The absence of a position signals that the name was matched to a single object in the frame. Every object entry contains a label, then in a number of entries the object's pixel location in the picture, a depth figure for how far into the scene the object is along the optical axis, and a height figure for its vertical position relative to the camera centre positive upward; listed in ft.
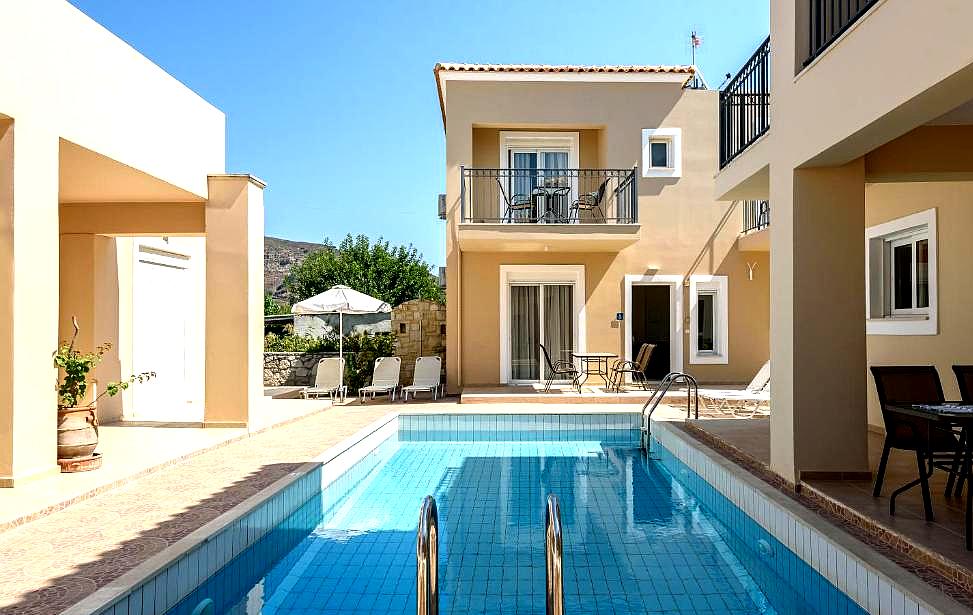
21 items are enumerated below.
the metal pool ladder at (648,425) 32.18 -5.06
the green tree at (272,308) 114.88 +1.57
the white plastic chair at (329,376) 47.85 -3.95
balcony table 46.57 +7.65
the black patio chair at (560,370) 46.29 -3.52
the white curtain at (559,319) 51.90 -0.14
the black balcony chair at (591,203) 46.78 +7.75
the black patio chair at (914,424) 16.43 -2.54
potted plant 22.07 -3.10
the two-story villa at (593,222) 50.31 +6.35
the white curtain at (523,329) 51.70 -0.85
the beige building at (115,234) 20.04 +3.57
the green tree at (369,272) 129.59 +8.36
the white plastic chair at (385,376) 47.91 -3.95
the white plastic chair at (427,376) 48.08 -3.95
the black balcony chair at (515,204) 46.47 +7.41
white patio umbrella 48.21 +0.92
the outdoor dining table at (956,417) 13.84 -2.05
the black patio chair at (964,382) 18.72 -1.73
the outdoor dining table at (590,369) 49.06 -3.57
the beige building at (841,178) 14.71 +4.14
